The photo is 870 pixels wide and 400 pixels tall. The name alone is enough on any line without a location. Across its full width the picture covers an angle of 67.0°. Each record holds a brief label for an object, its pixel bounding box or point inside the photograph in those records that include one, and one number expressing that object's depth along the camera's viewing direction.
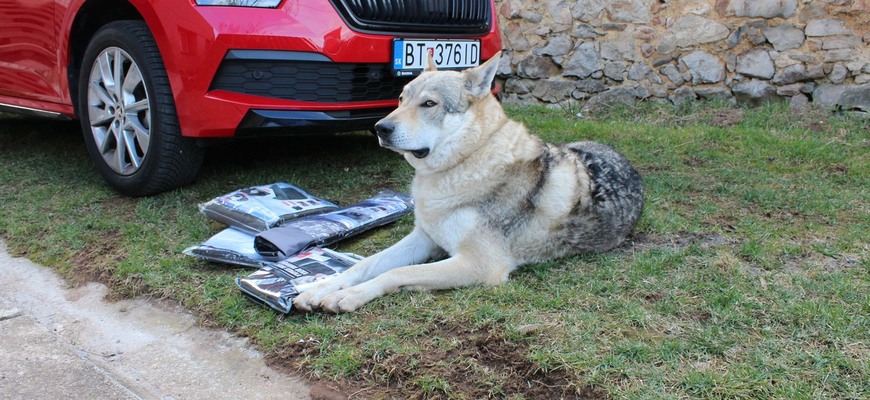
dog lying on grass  3.06
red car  3.76
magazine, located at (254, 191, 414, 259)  3.33
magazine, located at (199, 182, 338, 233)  3.66
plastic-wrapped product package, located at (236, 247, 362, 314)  2.85
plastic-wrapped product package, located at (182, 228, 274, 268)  3.32
